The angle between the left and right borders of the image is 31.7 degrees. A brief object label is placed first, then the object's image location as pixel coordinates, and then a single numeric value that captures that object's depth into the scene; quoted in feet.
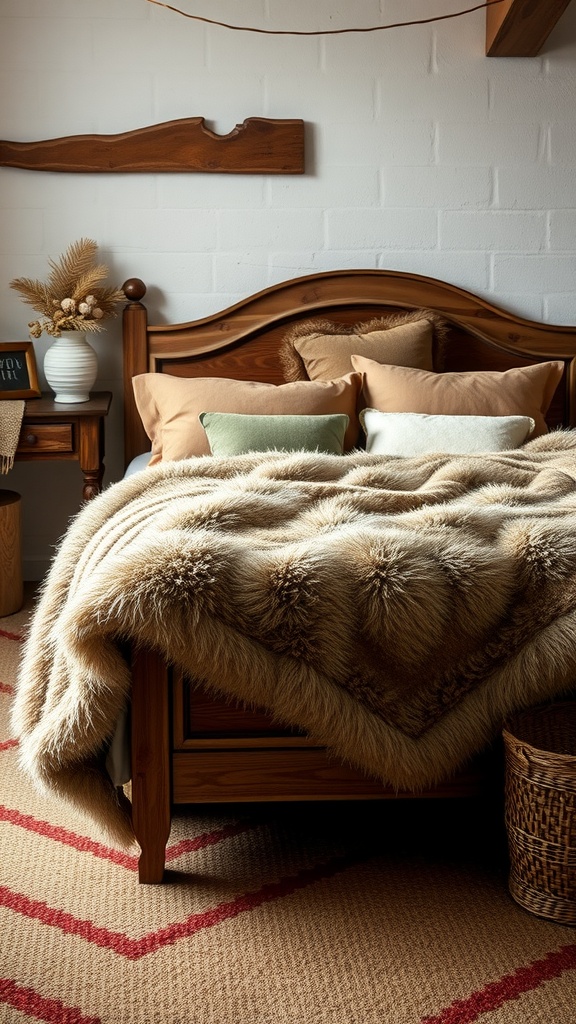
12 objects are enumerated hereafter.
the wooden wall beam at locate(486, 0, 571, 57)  10.00
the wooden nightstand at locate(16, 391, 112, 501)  10.23
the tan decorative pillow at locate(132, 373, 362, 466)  9.72
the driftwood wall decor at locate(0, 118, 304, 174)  11.12
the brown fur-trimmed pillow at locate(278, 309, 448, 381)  10.82
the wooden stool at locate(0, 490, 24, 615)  10.53
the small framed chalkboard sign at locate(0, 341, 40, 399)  10.91
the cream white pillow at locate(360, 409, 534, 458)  9.37
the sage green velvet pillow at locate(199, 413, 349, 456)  9.15
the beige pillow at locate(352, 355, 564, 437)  10.12
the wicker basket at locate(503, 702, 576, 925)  5.06
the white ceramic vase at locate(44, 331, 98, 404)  10.77
